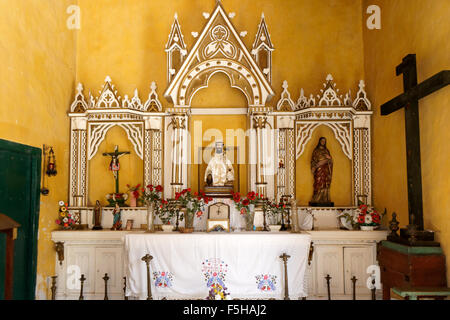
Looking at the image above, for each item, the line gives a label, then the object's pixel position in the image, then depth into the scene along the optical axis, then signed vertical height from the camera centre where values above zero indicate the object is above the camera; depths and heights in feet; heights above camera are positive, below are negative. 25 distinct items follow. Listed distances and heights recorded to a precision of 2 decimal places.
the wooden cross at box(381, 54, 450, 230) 16.85 +2.65
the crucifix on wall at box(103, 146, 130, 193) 25.04 +1.39
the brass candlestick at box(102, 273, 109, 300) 21.87 -6.09
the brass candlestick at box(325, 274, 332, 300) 21.18 -6.02
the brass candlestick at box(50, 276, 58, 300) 20.42 -5.98
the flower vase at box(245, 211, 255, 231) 22.62 -2.43
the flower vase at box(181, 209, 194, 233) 22.34 -2.32
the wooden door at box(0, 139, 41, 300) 18.11 -1.10
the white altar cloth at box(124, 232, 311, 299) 19.61 -4.55
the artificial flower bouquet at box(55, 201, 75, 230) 23.32 -2.37
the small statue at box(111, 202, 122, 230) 23.88 -2.47
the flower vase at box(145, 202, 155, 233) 22.03 -2.17
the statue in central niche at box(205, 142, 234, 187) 23.54 +0.80
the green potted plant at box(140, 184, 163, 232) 22.16 -1.09
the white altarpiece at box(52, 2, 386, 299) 23.09 +3.85
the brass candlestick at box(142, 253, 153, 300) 18.85 -4.63
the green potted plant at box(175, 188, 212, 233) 22.35 -1.40
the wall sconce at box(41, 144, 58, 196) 22.18 +1.19
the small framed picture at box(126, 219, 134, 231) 23.77 -2.80
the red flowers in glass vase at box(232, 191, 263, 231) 22.39 -1.47
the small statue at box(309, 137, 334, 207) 23.98 +0.52
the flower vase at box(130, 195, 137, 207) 24.63 -1.29
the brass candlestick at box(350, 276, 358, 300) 20.89 -5.89
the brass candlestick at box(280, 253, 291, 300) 19.06 -5.18
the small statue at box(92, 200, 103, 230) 23.71 -2.32
